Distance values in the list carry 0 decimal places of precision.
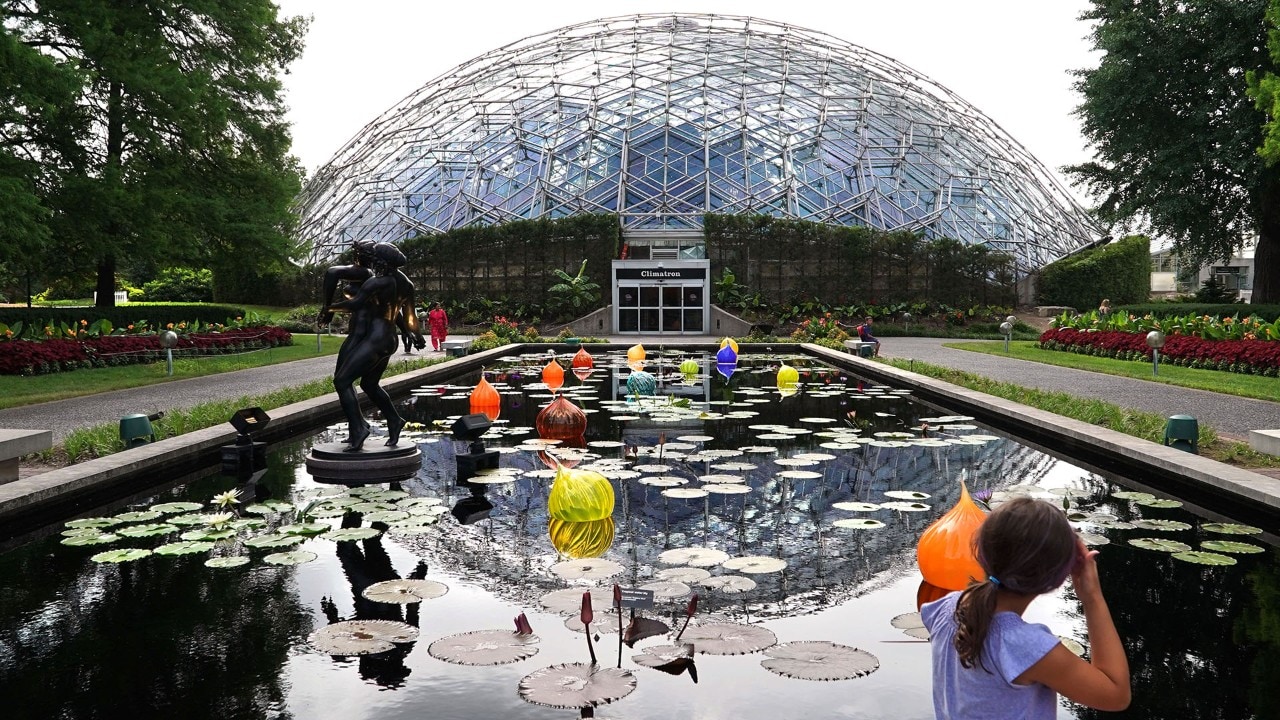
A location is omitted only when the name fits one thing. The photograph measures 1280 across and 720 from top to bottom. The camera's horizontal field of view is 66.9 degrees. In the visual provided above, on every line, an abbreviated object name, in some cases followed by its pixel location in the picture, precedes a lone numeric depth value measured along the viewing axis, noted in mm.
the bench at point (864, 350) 22484
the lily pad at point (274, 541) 5984
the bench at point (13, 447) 7208
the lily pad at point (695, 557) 5469
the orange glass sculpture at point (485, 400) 12477
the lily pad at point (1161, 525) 6262
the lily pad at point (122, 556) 5590
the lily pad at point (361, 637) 4242
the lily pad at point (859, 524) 6328
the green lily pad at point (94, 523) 6426
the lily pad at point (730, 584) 5004
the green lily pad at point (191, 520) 6453
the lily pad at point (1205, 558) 5445
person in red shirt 27061
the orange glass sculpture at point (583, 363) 20125
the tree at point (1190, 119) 29484
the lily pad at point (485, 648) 4109
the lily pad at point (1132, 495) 7225
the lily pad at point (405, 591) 4914
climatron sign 41188
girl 2211
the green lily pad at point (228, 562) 5566
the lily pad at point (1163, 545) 5734
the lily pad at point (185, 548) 5781
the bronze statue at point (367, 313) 8375
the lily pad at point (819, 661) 3939
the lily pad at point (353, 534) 6145
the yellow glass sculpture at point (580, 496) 6339
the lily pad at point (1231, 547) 5684
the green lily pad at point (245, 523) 6426
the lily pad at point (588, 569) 5250
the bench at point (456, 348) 23609
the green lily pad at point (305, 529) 6275
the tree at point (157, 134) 21719
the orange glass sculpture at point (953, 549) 4805
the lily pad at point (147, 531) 6195
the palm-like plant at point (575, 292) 40906
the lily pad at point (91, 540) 5980
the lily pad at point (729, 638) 4160
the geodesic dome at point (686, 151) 44906
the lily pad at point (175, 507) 6879
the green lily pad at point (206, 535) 6066
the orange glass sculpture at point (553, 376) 15688
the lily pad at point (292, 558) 5602
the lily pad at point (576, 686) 3645
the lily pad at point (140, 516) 6621
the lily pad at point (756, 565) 5324
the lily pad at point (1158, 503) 6909
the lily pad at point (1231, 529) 6145
